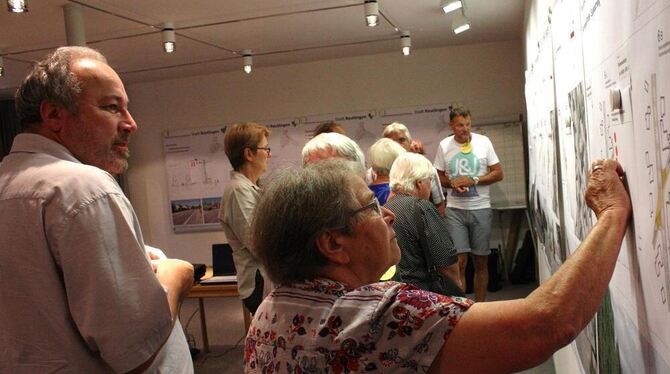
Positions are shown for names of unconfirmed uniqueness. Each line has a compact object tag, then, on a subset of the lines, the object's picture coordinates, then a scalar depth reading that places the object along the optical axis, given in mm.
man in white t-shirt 5047
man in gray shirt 1226
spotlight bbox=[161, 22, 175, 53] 4445
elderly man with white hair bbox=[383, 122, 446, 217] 4172
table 4500
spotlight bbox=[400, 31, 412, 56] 5451
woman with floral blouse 938
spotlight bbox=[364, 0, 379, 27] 3895
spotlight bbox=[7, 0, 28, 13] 2963
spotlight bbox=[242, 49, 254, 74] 5920
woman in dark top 2627
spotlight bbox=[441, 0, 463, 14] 4020
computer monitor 4930
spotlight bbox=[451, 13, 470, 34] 4461
